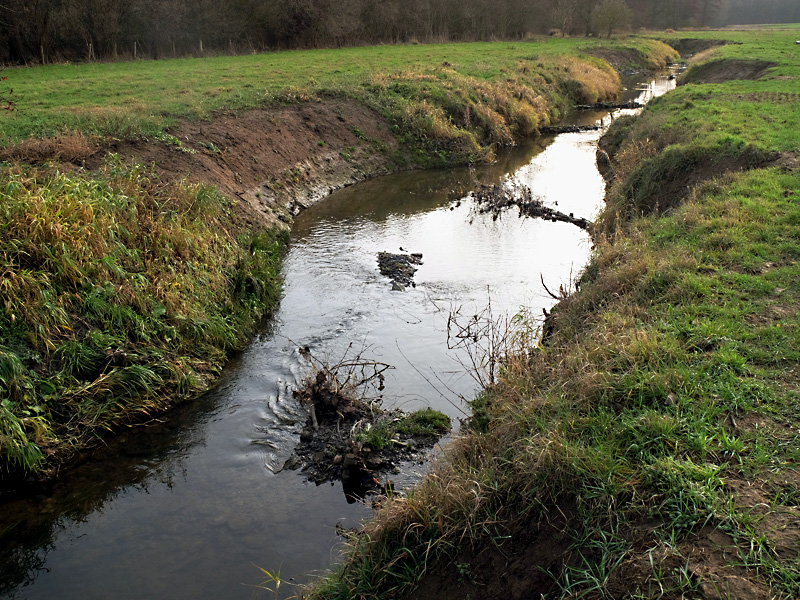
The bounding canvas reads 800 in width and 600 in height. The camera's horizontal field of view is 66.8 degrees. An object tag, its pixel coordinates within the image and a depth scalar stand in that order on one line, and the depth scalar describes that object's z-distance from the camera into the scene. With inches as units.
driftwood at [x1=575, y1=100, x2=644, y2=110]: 1266.5
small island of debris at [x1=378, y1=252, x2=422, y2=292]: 469.1
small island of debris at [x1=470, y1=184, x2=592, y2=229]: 625.1
